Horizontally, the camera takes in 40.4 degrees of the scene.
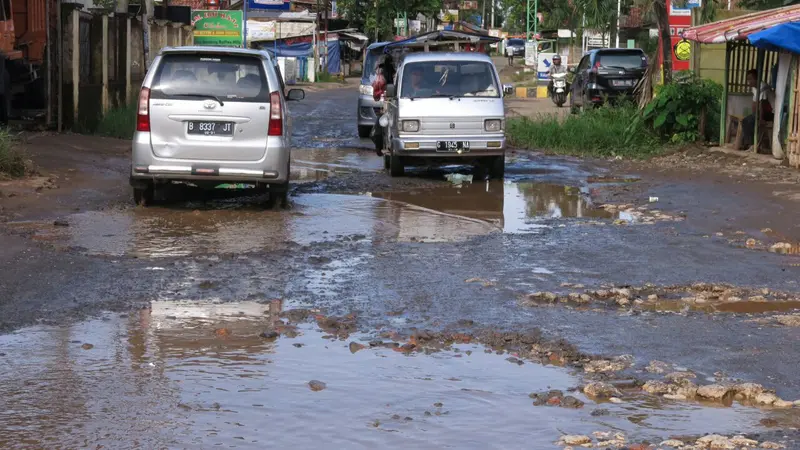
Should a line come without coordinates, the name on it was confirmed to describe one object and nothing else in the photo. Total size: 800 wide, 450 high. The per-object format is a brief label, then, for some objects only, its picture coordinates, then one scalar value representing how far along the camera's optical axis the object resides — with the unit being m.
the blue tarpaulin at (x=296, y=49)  66.31
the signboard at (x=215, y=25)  42.69
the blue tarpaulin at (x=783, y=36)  15.62
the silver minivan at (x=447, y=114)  15.84
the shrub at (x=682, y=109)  20.31
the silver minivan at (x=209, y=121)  11.62
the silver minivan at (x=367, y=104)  22.97
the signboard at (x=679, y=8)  24.67
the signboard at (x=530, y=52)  74.44
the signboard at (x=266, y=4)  59.44
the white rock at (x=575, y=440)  4.83
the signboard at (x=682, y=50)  26.30
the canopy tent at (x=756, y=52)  15.82
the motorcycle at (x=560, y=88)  37.59
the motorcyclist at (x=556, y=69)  40.29
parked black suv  28.78
